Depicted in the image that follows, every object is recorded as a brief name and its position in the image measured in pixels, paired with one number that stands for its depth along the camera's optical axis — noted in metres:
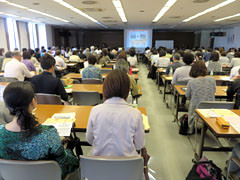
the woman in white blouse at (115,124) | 1.43
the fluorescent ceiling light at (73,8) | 6.34
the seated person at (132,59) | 7.27
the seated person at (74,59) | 8.73
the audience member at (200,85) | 2.95
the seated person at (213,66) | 5.41
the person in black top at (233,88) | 2.92
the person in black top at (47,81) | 2.75
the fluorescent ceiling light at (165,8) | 6.23
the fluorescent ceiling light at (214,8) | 6.35
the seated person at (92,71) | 4.07
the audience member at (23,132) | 1.19
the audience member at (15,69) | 4.45
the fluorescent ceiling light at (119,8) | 6.30
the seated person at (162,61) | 7.08
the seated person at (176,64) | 5.23
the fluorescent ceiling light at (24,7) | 6.32
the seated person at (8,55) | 6.11
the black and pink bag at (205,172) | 1.89
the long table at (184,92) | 3.36
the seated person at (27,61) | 5.41
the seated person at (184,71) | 4.10
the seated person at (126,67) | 3.25
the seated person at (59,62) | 7.05
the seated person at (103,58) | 6.98
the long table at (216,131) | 1.83
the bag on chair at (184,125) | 3.46
